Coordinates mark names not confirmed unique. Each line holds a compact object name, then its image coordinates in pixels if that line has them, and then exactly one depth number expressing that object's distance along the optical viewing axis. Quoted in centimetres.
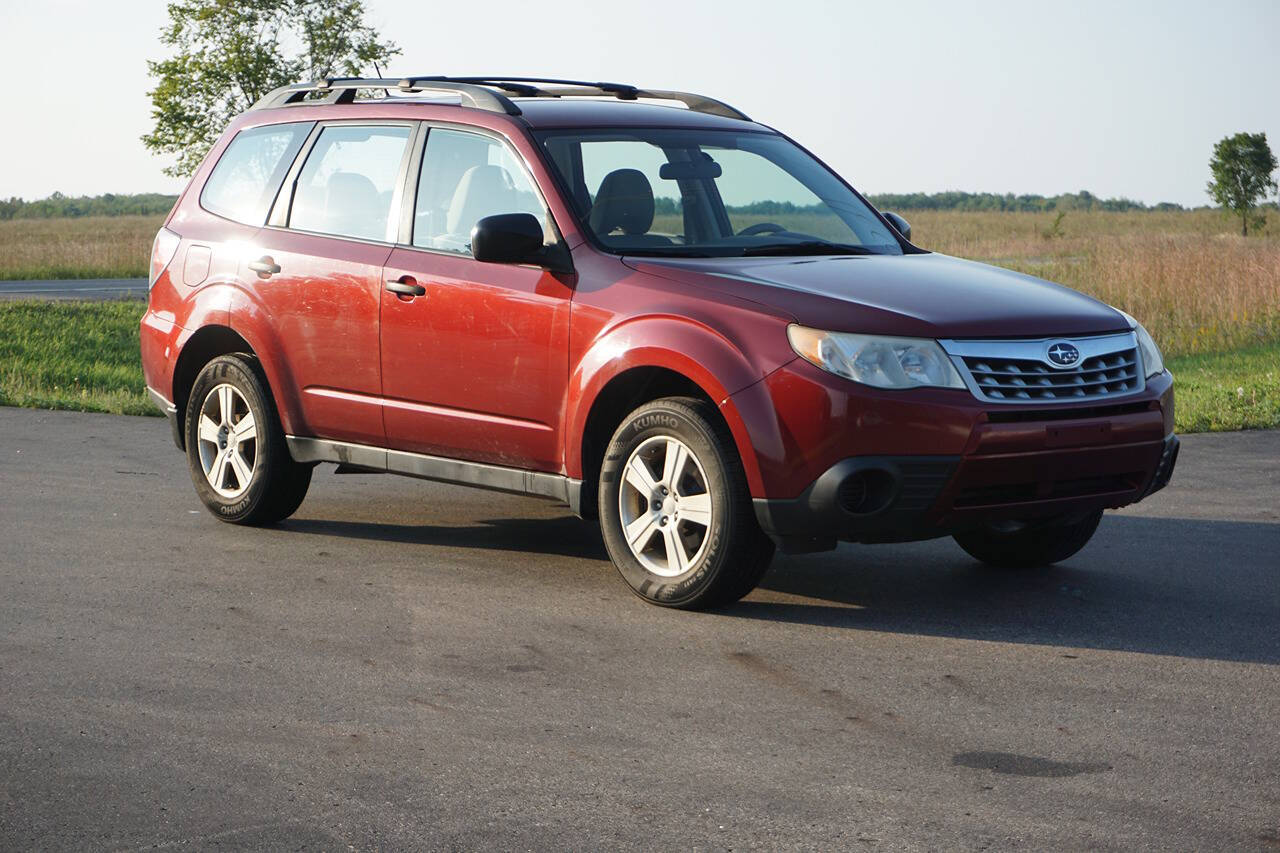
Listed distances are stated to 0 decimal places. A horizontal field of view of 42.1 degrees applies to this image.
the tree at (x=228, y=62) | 3966
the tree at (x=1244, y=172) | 5075
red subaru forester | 582
